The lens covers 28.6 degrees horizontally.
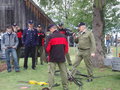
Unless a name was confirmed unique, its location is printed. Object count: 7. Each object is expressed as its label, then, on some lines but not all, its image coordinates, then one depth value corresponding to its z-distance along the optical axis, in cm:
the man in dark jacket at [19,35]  1094
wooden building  1859
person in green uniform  794
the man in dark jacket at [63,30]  1080
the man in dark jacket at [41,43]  1166
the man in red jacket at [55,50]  648
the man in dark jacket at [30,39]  1006
